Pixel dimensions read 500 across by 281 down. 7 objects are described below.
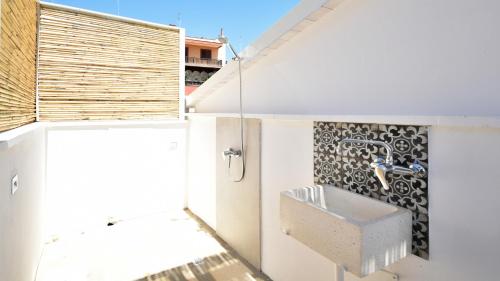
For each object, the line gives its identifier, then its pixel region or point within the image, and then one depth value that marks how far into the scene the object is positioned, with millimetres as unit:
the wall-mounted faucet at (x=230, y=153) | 2816
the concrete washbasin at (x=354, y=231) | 1182
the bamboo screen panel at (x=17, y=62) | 1513
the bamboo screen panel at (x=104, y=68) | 3170
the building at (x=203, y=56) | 17859
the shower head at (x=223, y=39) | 2480
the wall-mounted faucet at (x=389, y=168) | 1340
